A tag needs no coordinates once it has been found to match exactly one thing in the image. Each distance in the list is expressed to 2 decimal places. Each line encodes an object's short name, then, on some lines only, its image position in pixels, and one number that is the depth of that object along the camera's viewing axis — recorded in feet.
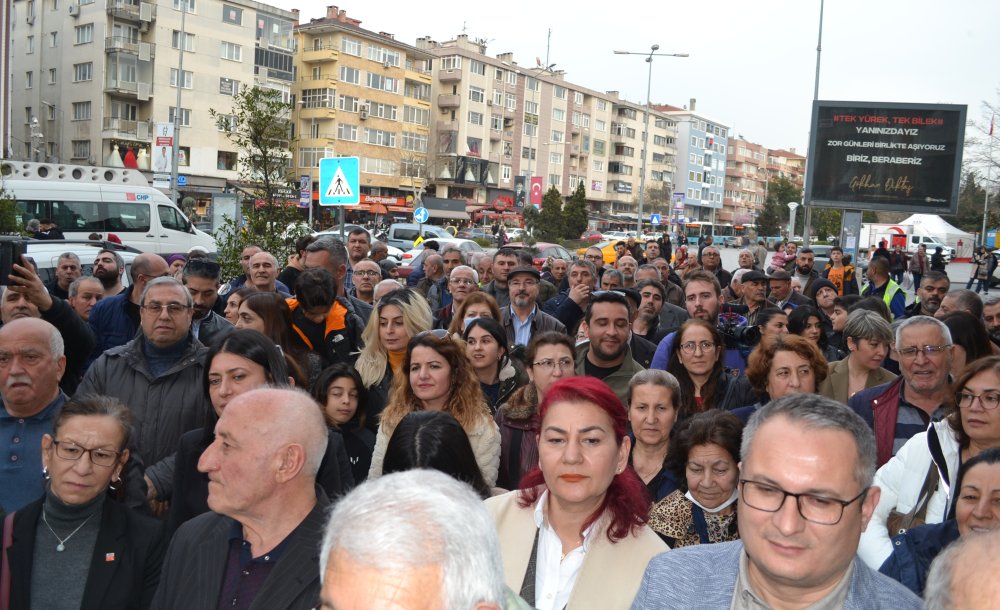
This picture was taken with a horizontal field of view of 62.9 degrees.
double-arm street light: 122.26
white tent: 175.94
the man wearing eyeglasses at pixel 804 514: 6.91
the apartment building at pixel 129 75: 167.02
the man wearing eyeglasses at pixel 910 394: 15.11
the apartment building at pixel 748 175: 423.64
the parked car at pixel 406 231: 115.83
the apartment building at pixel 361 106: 206.08
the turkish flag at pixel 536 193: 123.95
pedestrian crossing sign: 33.09
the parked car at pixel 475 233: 143.35
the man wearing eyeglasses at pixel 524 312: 25.54
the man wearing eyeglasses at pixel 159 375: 14.88
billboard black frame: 57.93
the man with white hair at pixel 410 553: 5.26
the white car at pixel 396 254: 84.15
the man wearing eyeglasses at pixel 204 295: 20.44
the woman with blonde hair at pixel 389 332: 19.12
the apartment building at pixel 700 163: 357.00
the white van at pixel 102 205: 68.95
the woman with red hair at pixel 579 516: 9.08
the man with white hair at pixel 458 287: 27.96
